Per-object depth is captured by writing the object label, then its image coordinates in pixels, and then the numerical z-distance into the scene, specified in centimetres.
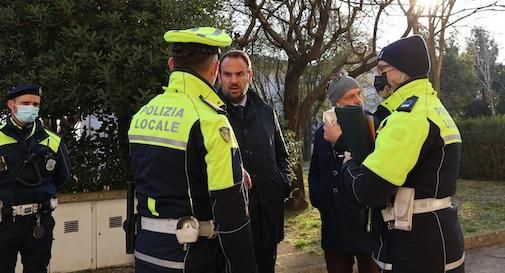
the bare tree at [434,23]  1038
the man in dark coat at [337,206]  381
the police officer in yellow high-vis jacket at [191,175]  224
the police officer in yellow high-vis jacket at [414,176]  246
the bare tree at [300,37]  899
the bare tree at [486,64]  3882
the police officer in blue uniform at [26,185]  384
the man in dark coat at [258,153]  342
